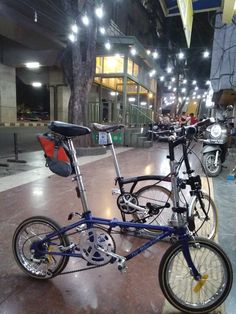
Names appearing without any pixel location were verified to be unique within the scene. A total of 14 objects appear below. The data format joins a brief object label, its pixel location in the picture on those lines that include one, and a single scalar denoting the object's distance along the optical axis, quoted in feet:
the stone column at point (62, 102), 57.57
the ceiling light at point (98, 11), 27.58
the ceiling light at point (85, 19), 28.05
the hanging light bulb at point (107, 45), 38.42
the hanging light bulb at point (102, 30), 37.82
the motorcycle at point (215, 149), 20.44
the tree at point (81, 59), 28.17
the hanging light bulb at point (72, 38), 28.50
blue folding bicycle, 6.59
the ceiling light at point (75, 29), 27.96
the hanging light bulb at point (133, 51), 41.71
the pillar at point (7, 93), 43.88
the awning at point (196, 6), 17.13
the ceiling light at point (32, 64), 43.52
